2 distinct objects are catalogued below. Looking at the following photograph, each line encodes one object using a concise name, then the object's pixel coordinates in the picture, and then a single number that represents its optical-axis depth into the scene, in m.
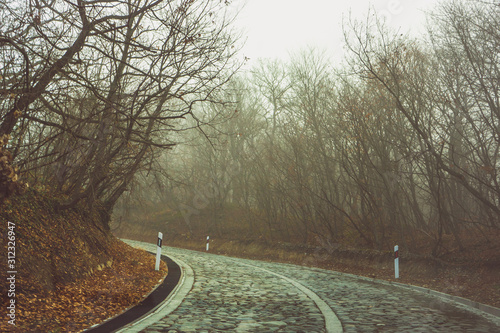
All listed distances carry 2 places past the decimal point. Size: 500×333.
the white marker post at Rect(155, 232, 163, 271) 14.35
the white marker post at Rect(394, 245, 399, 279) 14.75
